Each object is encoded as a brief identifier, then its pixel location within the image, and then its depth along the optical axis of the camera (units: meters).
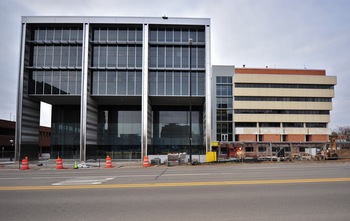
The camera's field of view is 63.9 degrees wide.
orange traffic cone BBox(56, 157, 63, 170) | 22.78
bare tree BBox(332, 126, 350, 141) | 89.98
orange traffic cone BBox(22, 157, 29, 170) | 22.98
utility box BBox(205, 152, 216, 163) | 30.63
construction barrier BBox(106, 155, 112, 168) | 23.59
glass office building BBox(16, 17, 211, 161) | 39.38
